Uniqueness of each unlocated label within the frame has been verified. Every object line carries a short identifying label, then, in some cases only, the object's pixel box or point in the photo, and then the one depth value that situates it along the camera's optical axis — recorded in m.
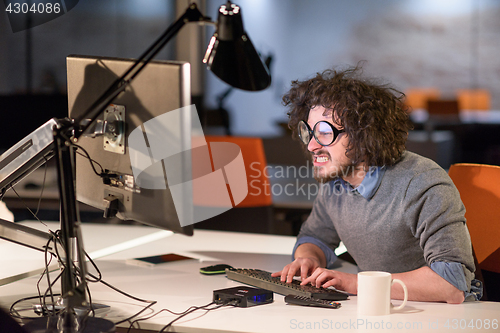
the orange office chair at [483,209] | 3.26
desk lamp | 2.67
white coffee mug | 2.81
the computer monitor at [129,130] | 2.76
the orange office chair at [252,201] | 4.77
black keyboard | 2.95
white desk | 2.78
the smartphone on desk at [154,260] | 3.35
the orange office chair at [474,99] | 10.38
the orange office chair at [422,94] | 11.57
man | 2.97
